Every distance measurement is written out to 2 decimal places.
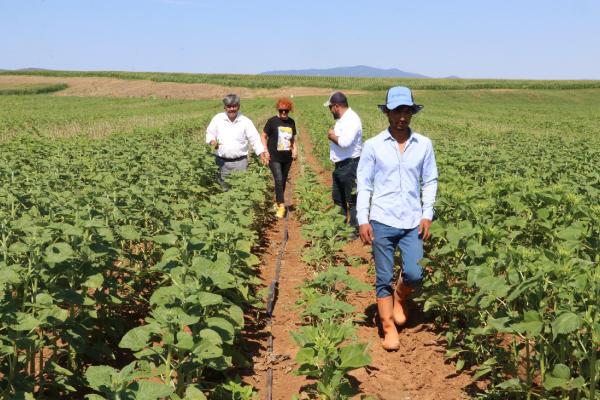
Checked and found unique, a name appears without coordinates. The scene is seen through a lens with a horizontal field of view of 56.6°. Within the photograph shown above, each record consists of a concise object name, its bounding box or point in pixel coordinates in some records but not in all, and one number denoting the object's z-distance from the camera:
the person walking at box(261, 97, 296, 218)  8.71
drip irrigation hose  4.15
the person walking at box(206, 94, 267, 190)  8.14
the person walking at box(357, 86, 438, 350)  4.62
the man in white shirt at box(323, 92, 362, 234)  7.38
